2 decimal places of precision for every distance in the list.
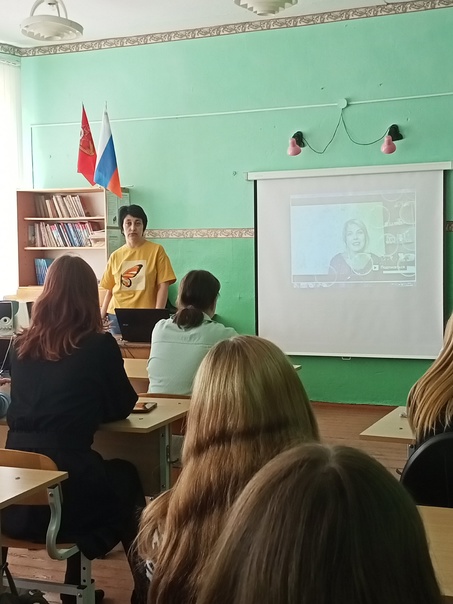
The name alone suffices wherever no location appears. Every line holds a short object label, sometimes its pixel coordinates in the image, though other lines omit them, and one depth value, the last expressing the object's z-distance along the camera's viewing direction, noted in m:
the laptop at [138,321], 4.72
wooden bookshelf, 7.05
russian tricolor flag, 6.59
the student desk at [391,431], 2.55
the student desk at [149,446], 2.99
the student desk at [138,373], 3.86
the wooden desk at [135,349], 4.91
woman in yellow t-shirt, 5.60
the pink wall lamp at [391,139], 6.07
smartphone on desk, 2.98
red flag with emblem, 6.68
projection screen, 6.14
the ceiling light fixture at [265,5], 4.59
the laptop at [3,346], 4.27
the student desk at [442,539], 1.45
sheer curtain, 7.09
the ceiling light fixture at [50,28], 4.99
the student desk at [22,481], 1.97
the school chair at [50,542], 2.34
